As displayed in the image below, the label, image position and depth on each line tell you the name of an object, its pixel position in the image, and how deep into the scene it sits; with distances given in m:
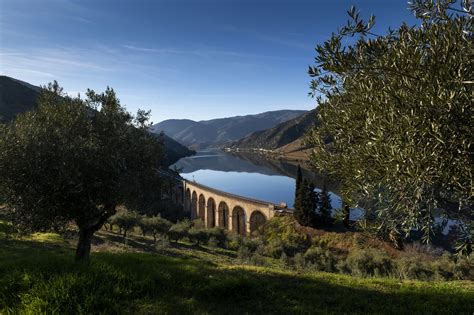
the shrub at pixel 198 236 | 53.50
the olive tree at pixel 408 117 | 6.44
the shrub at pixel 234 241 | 53.28
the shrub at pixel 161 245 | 34.09
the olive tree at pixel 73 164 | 13.45
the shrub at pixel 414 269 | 33.94
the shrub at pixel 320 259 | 44.34
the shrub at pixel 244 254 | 41.15
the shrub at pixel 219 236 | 55.31
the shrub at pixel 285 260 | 42.99
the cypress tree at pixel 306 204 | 64.19
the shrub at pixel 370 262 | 40.19
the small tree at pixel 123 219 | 47.56
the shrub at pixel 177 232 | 52.84
